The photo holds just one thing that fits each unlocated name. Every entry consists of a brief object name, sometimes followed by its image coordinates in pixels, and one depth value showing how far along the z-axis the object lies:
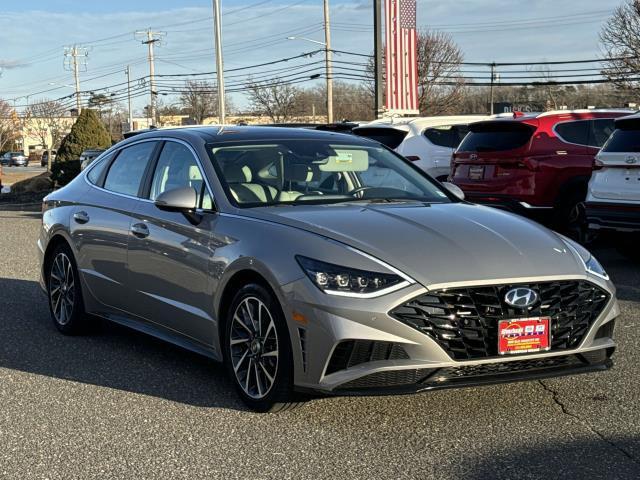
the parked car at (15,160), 87.38
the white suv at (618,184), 9.38
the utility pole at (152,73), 73.78
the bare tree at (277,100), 80.06
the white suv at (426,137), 13.88
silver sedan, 4.39
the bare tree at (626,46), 33.38
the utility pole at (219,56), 31.30
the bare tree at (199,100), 85.19
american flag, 27.78
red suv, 11.09
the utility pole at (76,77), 84.53
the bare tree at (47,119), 95.19
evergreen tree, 25.88
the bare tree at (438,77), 56.84
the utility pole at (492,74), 60.44
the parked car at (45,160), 79.07
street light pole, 45.34
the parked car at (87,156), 19.13
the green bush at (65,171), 25.77
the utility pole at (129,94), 85.03
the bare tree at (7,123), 85.94
